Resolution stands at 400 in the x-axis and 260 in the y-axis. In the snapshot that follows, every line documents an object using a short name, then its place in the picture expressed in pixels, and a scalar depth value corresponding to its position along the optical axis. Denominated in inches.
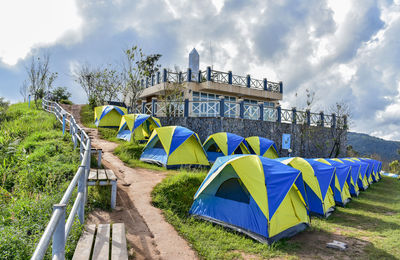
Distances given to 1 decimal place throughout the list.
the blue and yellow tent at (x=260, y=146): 510.9
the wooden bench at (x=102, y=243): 124.8
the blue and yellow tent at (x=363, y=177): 509.7
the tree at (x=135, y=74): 553.6
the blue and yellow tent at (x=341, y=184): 355.9
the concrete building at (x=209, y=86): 800.9
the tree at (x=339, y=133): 764.0
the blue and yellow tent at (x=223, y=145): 454.0
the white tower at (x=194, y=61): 876.6
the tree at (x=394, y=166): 1085.1
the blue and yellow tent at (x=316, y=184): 292.1
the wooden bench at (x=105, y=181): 206.8
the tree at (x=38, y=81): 808.5
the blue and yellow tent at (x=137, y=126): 523.8
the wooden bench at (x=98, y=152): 318.7
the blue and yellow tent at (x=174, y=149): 390.6
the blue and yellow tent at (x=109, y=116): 661.9
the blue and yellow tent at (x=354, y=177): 435.2
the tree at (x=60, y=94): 1152.7
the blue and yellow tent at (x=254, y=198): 204.1
